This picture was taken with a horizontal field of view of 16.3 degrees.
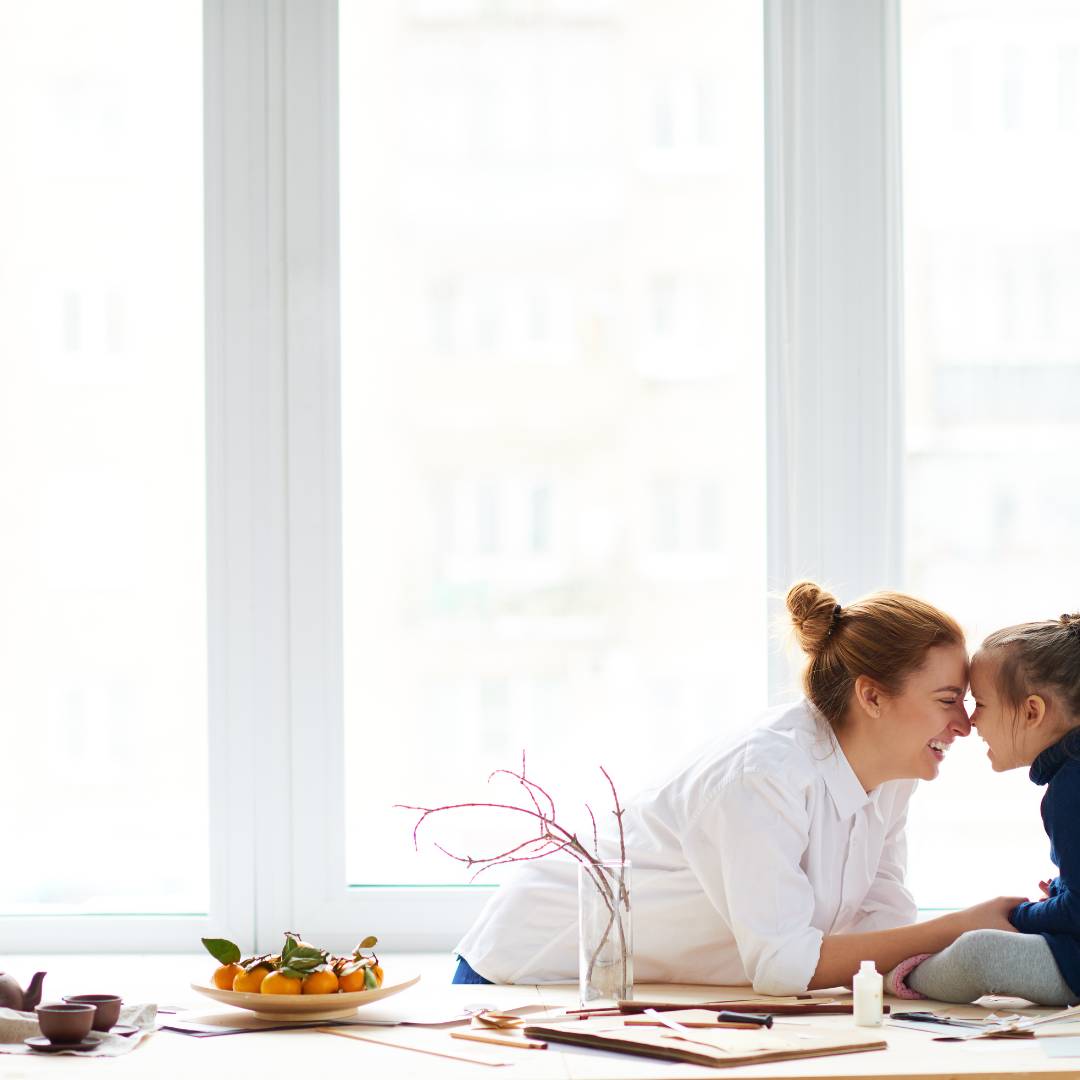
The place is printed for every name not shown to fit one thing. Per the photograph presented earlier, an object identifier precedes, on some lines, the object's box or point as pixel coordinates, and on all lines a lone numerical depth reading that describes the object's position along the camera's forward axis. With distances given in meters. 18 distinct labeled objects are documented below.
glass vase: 6.11
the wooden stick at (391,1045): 5.78
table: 5.69
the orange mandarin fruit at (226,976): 6.05
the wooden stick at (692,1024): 5.93
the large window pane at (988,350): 6.93
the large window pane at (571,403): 6.92
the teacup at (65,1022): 5.81
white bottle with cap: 5.94
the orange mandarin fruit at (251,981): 6.02
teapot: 5.96
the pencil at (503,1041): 5.85
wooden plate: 5.98
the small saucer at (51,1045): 5.82
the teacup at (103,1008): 5.89
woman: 6.18
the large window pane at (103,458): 6.91
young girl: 6.10
